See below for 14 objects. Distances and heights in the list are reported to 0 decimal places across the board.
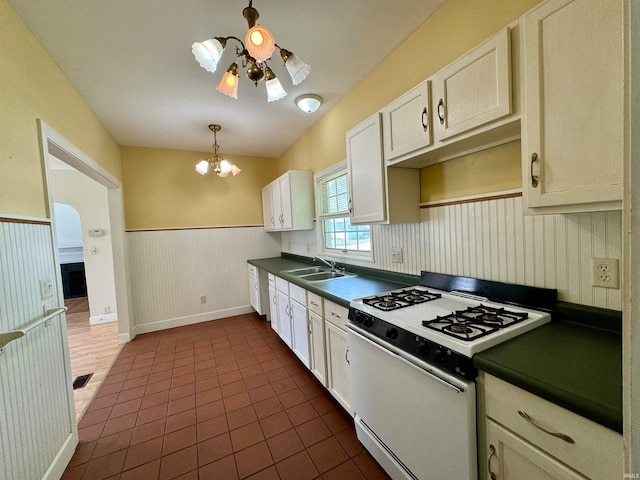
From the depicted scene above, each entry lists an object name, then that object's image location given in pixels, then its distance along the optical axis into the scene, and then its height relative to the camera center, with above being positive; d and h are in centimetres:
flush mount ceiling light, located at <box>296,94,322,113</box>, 240 +121
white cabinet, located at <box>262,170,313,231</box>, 321 +40
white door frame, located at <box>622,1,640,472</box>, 39 -8
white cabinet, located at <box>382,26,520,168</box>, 102 +55
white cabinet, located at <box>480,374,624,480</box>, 65 -63
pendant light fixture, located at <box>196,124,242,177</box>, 308 +86
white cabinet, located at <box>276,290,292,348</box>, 263 -92
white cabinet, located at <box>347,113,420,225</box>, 171 +29
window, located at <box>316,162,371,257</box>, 257 +10
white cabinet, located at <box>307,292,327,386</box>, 197 -87
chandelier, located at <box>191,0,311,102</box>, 122 +92
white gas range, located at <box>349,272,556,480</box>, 95 -60
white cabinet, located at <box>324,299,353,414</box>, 170 -87
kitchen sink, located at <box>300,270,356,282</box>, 263 -49
